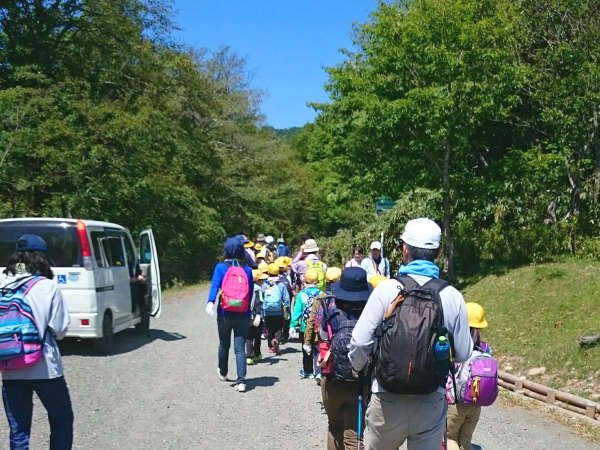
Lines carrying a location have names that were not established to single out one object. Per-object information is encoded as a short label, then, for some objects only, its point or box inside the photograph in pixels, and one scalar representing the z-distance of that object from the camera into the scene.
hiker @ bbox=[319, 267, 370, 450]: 4.45
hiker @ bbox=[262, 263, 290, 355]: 10.02
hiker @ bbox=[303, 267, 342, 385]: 6.14
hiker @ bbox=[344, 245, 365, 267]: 11.77
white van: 9.57
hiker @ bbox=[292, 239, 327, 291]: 10.11
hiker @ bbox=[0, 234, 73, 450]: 4.24
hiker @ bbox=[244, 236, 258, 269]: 10.62
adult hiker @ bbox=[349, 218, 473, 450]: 3.30
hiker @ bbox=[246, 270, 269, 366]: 10.07
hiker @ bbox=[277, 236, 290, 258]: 15.29
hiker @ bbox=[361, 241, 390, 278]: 11.05
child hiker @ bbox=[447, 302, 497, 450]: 4.73
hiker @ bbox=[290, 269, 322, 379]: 8.22
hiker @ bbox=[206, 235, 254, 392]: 7.71
